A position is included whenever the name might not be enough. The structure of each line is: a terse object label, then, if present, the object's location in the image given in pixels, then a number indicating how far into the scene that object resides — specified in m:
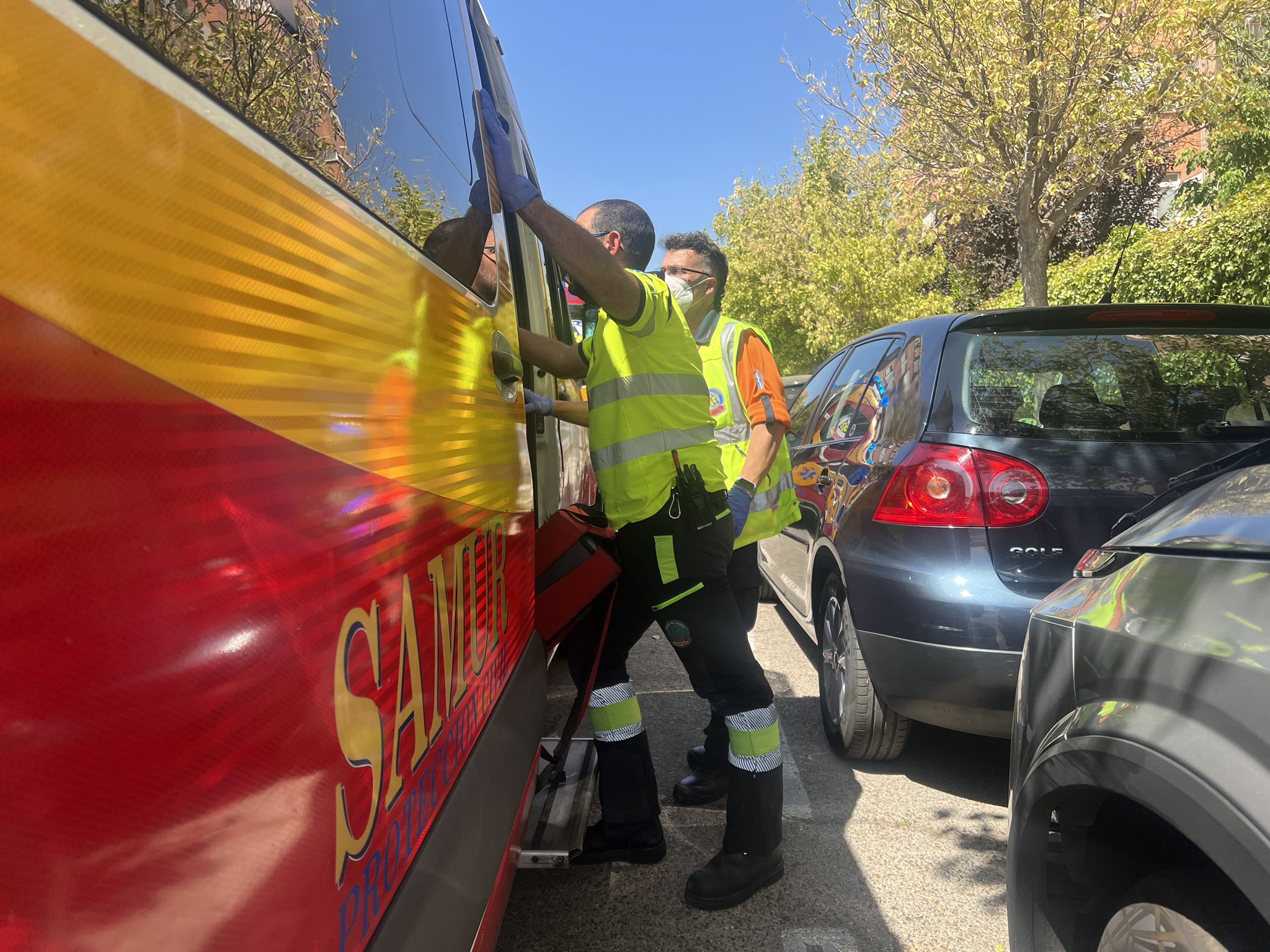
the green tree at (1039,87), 7.29
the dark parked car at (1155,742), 1.10
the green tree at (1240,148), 8.31
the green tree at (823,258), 21.00
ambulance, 0.60
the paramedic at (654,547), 2.26
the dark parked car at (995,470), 2.65
